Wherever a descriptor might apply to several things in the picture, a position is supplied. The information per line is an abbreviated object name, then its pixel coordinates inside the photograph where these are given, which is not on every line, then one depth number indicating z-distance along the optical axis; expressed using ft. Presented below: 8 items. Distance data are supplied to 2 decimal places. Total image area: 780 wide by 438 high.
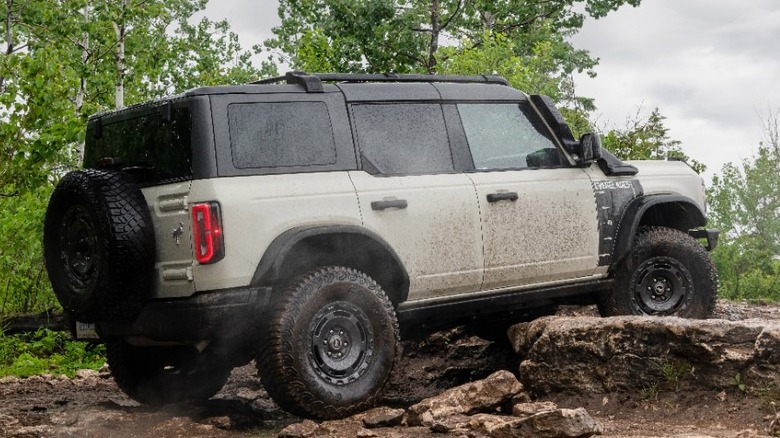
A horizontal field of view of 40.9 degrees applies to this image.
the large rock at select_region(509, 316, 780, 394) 21.03
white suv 19.45
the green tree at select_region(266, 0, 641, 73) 69.87
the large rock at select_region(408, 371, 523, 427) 20.40
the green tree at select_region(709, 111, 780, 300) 51.49
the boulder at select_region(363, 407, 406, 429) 20.10
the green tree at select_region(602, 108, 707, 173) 52.49
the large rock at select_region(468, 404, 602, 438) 18.06
